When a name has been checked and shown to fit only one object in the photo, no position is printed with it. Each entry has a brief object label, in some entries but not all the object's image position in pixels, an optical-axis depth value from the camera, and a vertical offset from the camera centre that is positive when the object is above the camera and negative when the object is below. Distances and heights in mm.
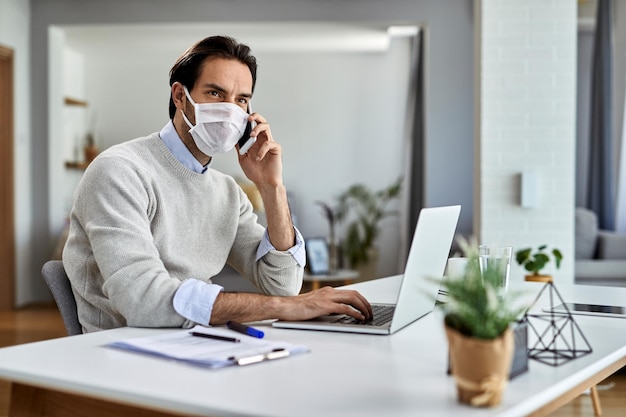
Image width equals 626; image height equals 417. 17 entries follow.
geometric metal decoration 1181 -259
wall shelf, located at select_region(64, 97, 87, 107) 7874 +721
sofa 4668 -459
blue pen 1328 -250
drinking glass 1598 -150
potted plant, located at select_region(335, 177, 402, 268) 8266 -388
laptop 1286 -171
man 1473 -99
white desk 904 -253
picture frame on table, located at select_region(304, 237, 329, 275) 6238 -603
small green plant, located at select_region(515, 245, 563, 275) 3613 -361
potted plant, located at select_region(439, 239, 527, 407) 879 -171
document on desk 1109 -246
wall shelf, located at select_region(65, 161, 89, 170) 7751 +121
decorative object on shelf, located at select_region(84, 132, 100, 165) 8492 +298
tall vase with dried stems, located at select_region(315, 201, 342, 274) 6395 -620
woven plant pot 876 -201
